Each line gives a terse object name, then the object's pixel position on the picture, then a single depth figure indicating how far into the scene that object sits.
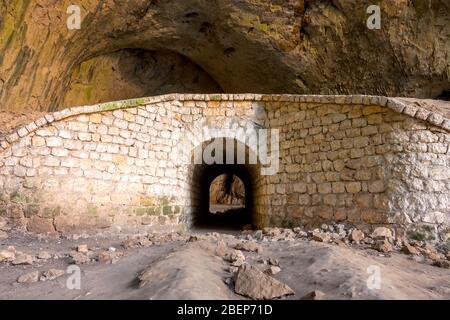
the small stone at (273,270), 3.22
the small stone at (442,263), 3.85
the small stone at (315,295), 2.48
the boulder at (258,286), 2.67
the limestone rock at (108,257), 3.88
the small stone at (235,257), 3.42
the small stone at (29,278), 3.28
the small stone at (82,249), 4.30
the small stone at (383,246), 4.39
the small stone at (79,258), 3.80
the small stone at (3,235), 4.64
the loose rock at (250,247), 4.07
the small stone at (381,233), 4.87
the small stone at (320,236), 4.82
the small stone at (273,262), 3.50
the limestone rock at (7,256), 3.82
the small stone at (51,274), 3.37
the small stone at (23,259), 3.75
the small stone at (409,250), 4.32
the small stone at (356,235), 4.94
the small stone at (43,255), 4.00
